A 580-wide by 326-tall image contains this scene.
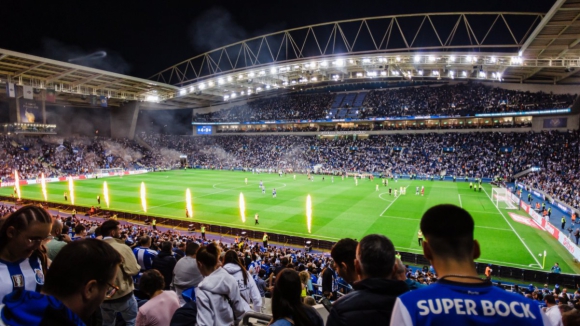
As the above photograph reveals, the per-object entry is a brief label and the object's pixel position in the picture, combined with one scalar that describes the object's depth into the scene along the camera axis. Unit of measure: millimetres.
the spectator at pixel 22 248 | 3176
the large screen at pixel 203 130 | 91250
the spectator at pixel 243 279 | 4828
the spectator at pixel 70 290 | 2047
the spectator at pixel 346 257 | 3641
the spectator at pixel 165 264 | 6148
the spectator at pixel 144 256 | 6543
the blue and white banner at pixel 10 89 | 41703
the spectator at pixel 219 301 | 4055
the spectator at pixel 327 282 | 6698
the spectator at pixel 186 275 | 5159
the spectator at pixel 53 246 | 6113
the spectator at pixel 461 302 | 2146
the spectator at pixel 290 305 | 3199
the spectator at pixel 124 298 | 4660
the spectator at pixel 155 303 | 4244
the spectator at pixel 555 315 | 4004
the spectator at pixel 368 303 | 2613
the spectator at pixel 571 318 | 3914
